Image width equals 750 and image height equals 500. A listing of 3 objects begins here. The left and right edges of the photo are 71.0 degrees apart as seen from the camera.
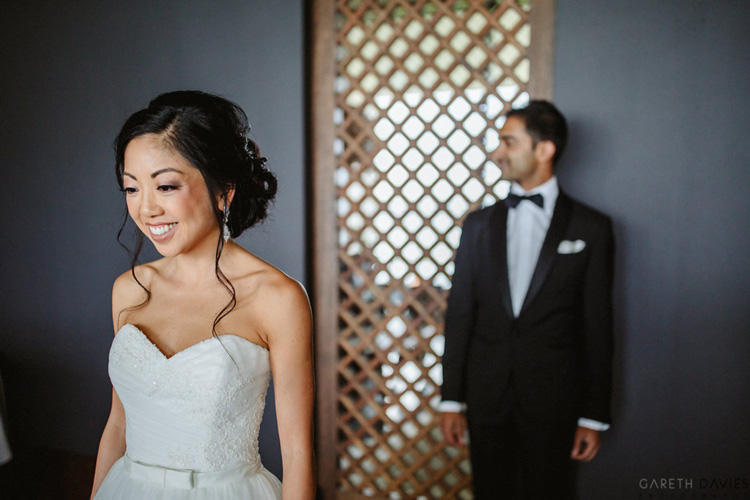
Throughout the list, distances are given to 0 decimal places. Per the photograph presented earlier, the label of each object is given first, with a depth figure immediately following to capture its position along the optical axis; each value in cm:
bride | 94
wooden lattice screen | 214
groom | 164
